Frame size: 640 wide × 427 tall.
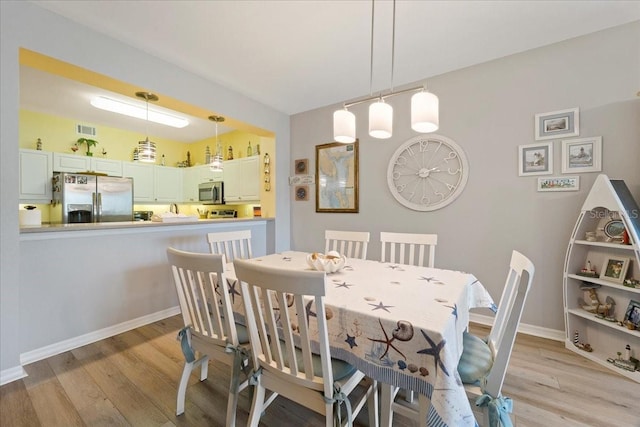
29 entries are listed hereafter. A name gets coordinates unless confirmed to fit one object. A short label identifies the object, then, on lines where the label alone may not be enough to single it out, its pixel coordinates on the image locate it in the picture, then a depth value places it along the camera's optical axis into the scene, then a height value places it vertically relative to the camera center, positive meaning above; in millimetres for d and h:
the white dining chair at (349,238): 2446 -272
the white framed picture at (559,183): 2252 +228
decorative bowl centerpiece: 1732 -345
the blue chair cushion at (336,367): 1168 -699
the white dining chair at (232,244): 2266 -319
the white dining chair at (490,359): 1070 -701
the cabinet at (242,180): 4277 +459
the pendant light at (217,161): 3367 +595
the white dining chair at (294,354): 996 -621
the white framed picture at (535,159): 2350 +450
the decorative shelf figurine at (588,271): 2116 -482
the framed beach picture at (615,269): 1962 -434
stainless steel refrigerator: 3892 +139
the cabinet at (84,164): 4027 +678
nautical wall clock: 2771 +397
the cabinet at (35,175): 3713 +443
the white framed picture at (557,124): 2238 +731
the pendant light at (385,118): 1392 +502
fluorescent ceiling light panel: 3436 +1306
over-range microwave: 4789 +282
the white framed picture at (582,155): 2160 +452
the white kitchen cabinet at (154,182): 4812 +481
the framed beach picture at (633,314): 1862 -719
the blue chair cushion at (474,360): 1197 -710
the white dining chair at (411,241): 2170 -264
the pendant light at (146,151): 2828 +588
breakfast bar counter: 2051 -636
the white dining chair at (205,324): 1272 -618
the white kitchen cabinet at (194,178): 5005 +564
